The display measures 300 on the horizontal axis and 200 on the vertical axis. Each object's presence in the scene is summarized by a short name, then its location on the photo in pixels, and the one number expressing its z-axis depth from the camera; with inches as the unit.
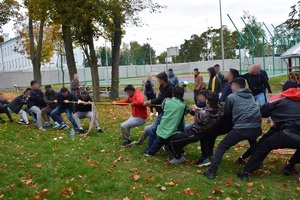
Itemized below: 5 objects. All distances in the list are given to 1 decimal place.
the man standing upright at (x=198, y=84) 479.1
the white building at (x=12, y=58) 3057.1
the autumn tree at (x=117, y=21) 675.4
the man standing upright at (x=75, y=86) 560.1
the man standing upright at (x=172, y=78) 513.0
